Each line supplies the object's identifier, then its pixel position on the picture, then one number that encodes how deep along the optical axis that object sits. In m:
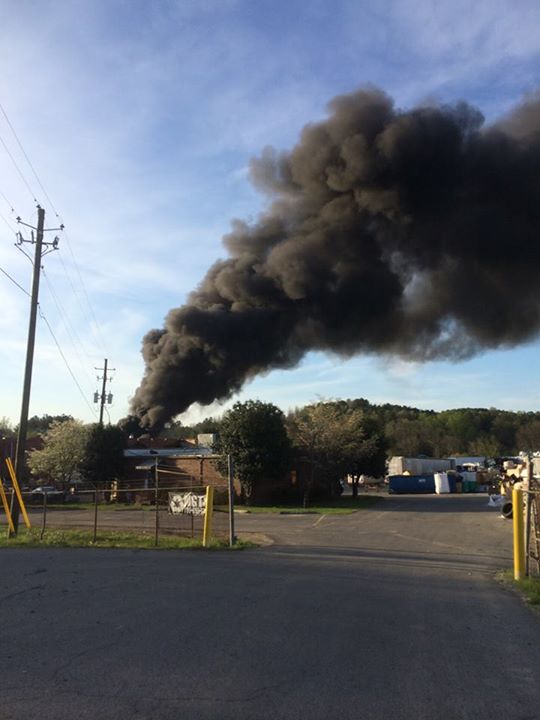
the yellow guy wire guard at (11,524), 17.60
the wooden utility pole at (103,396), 45.99
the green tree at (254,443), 32.66
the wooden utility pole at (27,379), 17.86
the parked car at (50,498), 38.45
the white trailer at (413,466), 63.94
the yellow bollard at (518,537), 10.26
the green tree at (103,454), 39.99
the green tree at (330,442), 35.41
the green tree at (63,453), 42.66
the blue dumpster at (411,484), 55.81
